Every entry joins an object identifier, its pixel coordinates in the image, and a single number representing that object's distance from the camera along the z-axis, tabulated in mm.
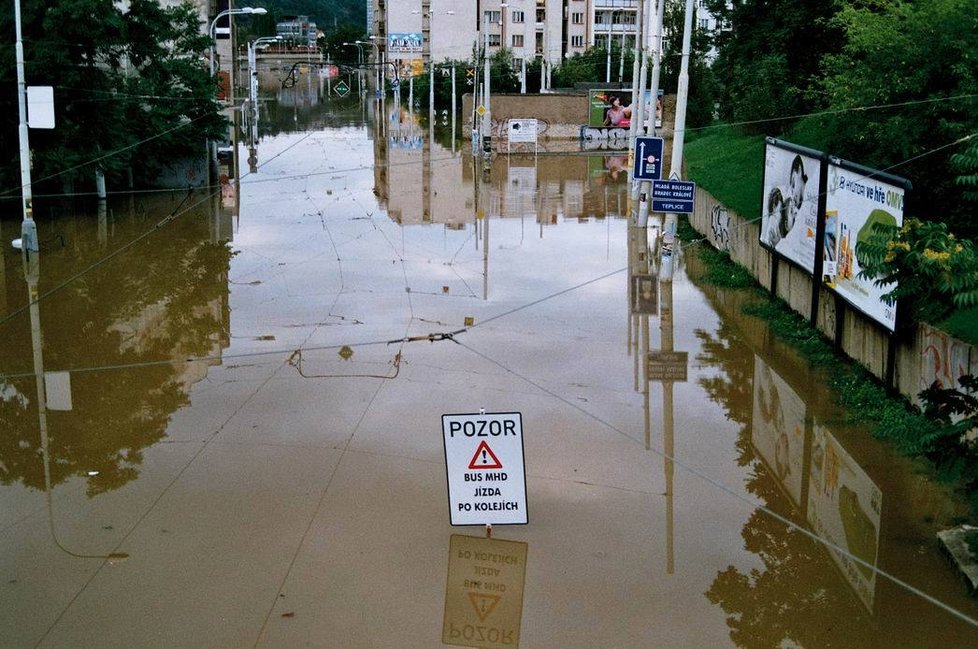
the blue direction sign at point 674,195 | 25109
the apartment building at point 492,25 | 128625
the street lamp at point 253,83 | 84712
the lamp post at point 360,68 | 139750
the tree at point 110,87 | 35969
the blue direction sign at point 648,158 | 29172
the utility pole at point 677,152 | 26516
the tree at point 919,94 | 22188
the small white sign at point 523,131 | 68125
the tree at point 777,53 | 41344
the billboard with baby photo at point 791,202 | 22203
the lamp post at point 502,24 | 125312
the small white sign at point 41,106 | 30109
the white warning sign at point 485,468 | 11922
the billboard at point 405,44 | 127688
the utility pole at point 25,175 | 29386
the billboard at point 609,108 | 72750
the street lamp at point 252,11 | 46775
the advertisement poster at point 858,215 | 17562
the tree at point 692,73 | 71156
